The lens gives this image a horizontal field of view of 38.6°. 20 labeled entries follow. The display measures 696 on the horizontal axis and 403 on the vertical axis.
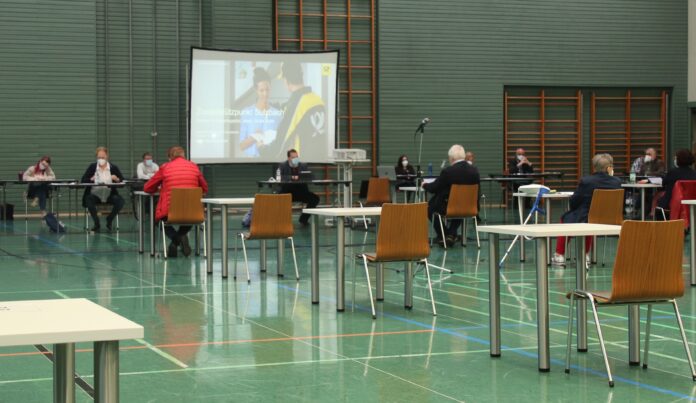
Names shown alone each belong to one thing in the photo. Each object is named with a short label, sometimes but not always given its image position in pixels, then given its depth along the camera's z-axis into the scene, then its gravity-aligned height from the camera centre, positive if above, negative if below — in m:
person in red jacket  10.01 -0.21
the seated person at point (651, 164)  16.97 -0.03
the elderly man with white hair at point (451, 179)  11.27 -0.19
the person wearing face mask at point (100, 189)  14.06 -0.38
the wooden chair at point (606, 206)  8.66 -0.38
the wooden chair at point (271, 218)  8.41 -0.47
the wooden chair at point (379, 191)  14.26 -0.41
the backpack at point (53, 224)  13.65 -0.85
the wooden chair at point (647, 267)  4.39 -0.47
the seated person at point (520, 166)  17.67 -0.06
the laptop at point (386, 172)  14.65 -0.14
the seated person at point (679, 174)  10.73 -0.13
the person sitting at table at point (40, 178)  14.53 -0.24
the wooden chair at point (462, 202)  11.06 -0.44
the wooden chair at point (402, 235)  6.45 -0.47
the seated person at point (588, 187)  8.73 -0.22
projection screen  17.02 +0.99
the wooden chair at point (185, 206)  9.78 -0.43
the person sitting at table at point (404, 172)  15.42 -0.17
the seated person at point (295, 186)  14.49 -0.35
